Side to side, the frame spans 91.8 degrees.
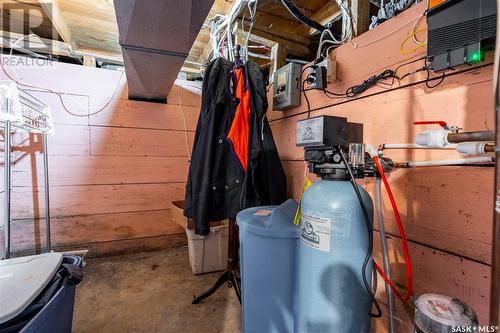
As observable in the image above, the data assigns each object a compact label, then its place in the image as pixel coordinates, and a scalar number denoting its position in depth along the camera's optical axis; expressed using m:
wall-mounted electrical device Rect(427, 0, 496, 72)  0.61
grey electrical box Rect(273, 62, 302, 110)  1.41
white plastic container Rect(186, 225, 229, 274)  1.71
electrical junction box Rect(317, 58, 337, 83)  1.17
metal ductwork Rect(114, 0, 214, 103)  0.81
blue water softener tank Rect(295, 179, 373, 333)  0.69
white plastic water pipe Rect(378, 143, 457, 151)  0.80
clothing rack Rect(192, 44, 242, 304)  1.43
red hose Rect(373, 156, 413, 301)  0.71
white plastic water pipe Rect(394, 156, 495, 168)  0.65
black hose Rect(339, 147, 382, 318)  0.68
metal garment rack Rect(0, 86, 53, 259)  1.25
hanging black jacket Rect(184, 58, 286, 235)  1.27
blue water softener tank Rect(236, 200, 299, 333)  0.85
